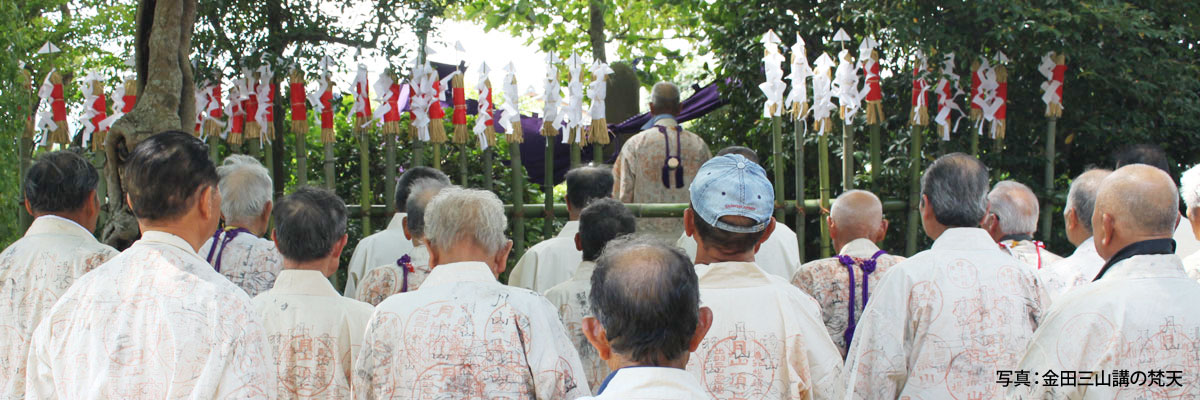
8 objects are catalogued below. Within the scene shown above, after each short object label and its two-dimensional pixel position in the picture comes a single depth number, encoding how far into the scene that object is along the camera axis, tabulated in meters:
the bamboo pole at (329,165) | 6.33
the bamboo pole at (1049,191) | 6.97
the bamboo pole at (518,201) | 6.50
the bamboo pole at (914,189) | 6.79
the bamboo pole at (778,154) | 6.39
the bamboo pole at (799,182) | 6.47
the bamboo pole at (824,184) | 6.43
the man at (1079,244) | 3.65
